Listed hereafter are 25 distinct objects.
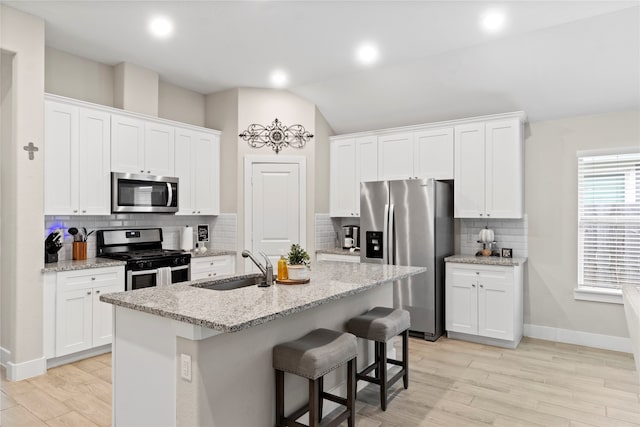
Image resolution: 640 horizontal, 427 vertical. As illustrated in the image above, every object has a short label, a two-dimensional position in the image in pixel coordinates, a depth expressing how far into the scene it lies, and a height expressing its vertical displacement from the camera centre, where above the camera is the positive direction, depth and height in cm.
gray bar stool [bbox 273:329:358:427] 228 -89
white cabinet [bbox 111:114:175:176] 445 +77
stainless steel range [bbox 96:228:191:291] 428 -49
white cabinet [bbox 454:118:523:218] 455 +50
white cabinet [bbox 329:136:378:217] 558 +60
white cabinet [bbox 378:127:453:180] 498 +75
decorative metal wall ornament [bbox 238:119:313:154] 557 +107
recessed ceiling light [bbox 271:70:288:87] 500 +172
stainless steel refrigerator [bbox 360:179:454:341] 464 -29
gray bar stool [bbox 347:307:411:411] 299 -90
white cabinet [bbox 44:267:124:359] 370 -93
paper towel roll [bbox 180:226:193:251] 531 -36
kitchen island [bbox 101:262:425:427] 203 -77
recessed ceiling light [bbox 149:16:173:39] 373 +177
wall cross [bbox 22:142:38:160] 358 +57
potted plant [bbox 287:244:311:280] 282 -37
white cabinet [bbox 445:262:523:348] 436 -102
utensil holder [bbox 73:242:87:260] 428 -41
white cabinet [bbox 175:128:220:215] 520 +55
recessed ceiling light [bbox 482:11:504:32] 344 +169
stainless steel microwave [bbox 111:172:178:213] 441 +22
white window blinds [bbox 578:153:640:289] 438 -8
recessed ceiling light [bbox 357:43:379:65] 418 +172
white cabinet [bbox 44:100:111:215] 386 +52
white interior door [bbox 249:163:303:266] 554 +6
